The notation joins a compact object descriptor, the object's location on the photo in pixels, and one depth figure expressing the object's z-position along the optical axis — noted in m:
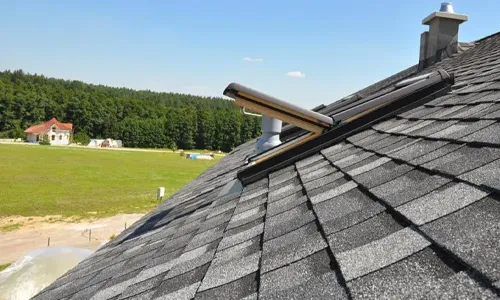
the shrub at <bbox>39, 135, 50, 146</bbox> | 93.88
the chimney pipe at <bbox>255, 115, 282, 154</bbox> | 5.43
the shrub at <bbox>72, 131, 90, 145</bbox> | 104.56
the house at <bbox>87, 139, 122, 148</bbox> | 101.31
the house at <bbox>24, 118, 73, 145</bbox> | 98.56
